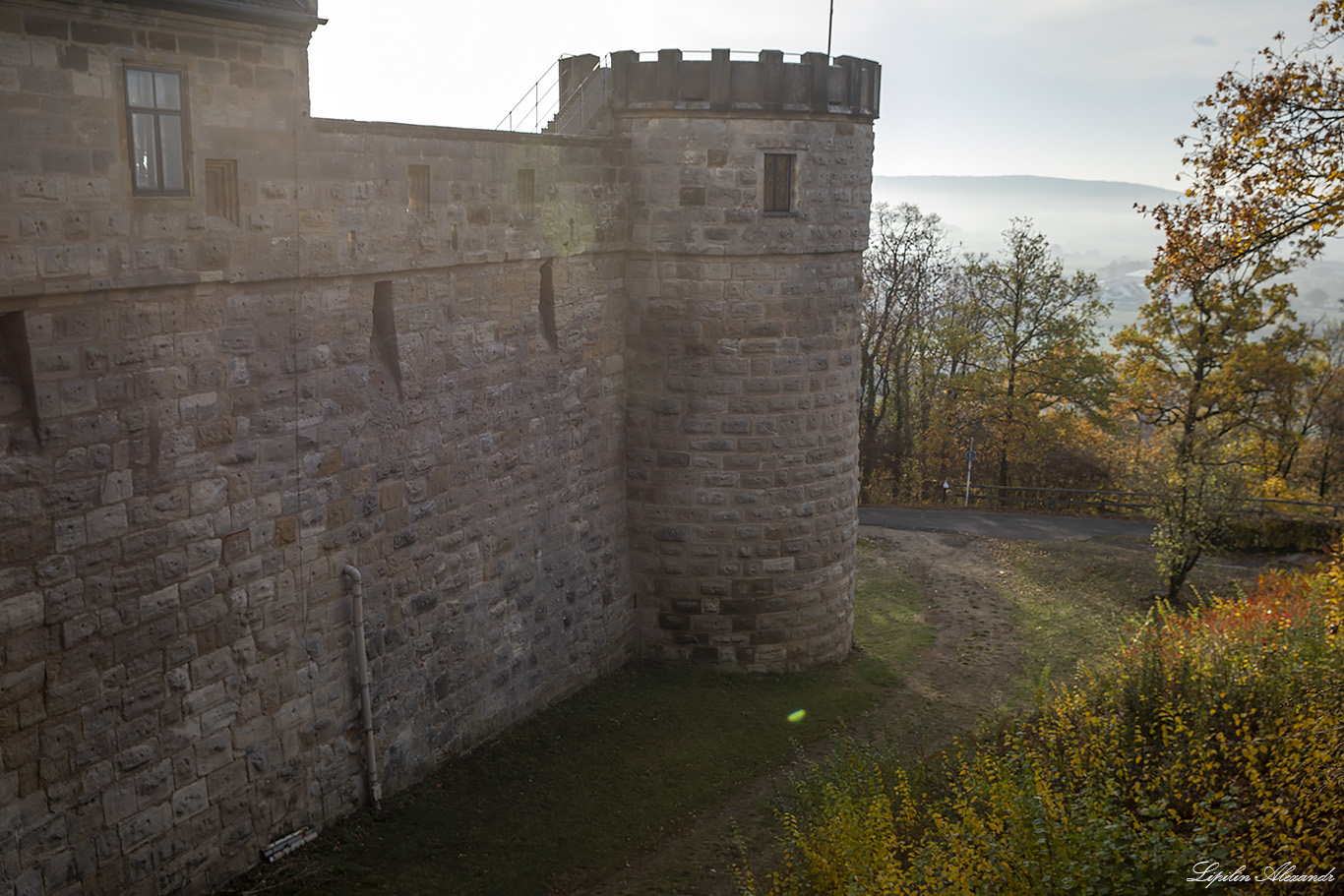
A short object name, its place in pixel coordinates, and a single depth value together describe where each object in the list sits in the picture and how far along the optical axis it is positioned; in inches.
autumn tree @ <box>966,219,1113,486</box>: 1389.0
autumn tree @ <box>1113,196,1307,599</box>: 1211.2
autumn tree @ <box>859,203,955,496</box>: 1477.6
